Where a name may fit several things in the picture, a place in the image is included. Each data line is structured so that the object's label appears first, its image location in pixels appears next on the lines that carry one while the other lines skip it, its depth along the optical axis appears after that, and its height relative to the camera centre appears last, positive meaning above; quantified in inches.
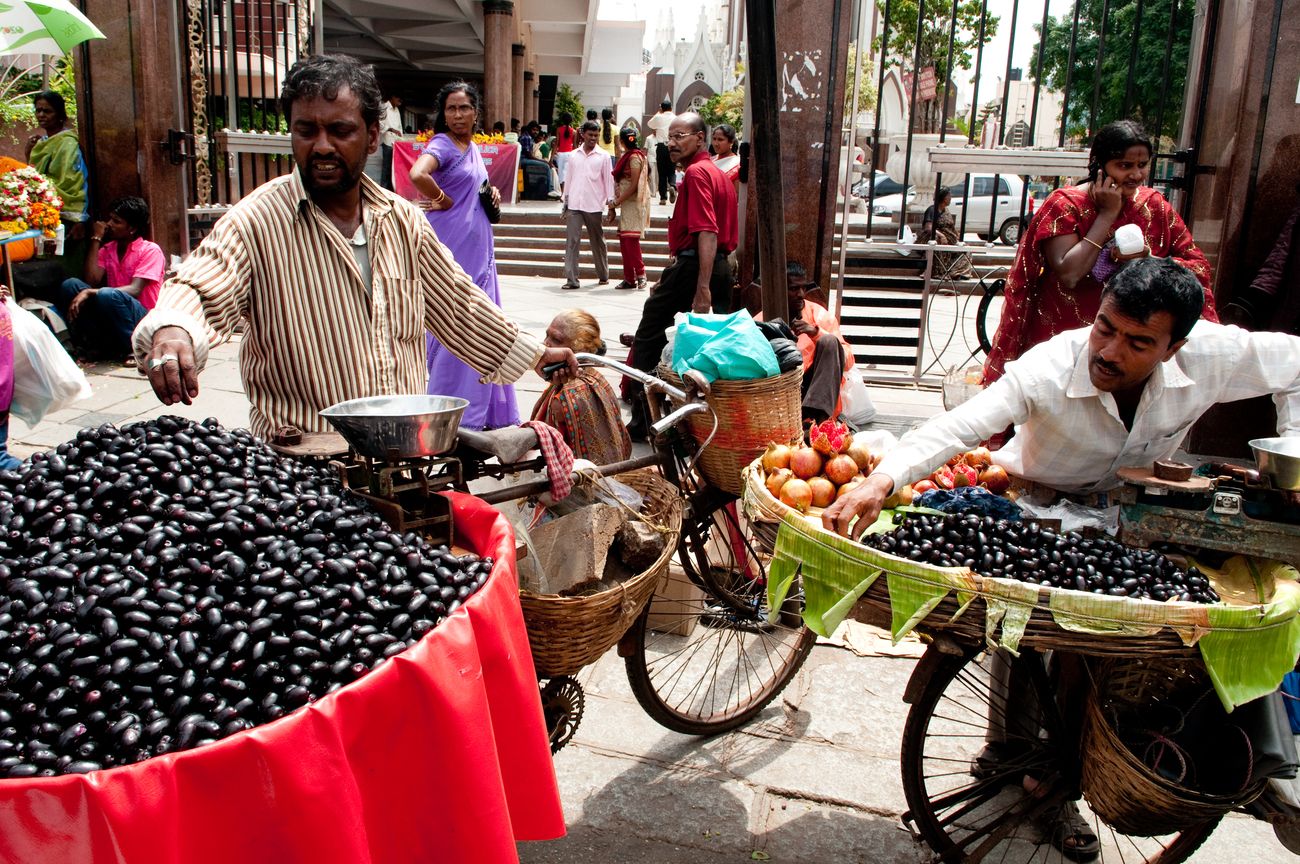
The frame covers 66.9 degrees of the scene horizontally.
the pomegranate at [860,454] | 106.7 -25.4
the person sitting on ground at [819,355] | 204.5 -29.1
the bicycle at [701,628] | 115.6 -56.6
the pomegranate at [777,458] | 107.7 -26.4
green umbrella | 243.0 +39.1
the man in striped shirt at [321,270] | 92.9 -7.2
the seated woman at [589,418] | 150.3 -31.9
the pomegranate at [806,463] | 104.4 -26.0
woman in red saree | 156.9 -2.9
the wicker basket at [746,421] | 113.3 -24.1
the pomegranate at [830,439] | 106.0 -23.8
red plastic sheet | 48.7 -31.9
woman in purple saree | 202.5 -2.6
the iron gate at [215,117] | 319.6 +24.5
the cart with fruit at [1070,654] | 77.2 -34.5
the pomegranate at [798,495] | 100.0 -28.1
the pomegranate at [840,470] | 103.7 -26.4
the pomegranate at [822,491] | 101.6 -28.0
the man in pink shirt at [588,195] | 439.5 +4.0
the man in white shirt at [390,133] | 394.9 +29.3
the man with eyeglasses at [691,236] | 234.4 -6.5
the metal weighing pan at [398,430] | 74.2 -17.4
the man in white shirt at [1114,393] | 92.9 -16.4
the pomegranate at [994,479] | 108.6 -27.9
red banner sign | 424.0 +18.4
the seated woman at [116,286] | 284.8 -28.8
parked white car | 789.2 +11.8
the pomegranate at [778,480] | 104.1 -27.8
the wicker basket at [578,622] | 87.3 -37.2
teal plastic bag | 111.7 -15.5
